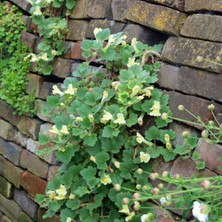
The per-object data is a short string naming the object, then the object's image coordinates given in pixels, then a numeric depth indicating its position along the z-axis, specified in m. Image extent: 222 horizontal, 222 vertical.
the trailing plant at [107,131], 1.89
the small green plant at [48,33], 2.45
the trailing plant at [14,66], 2.63
